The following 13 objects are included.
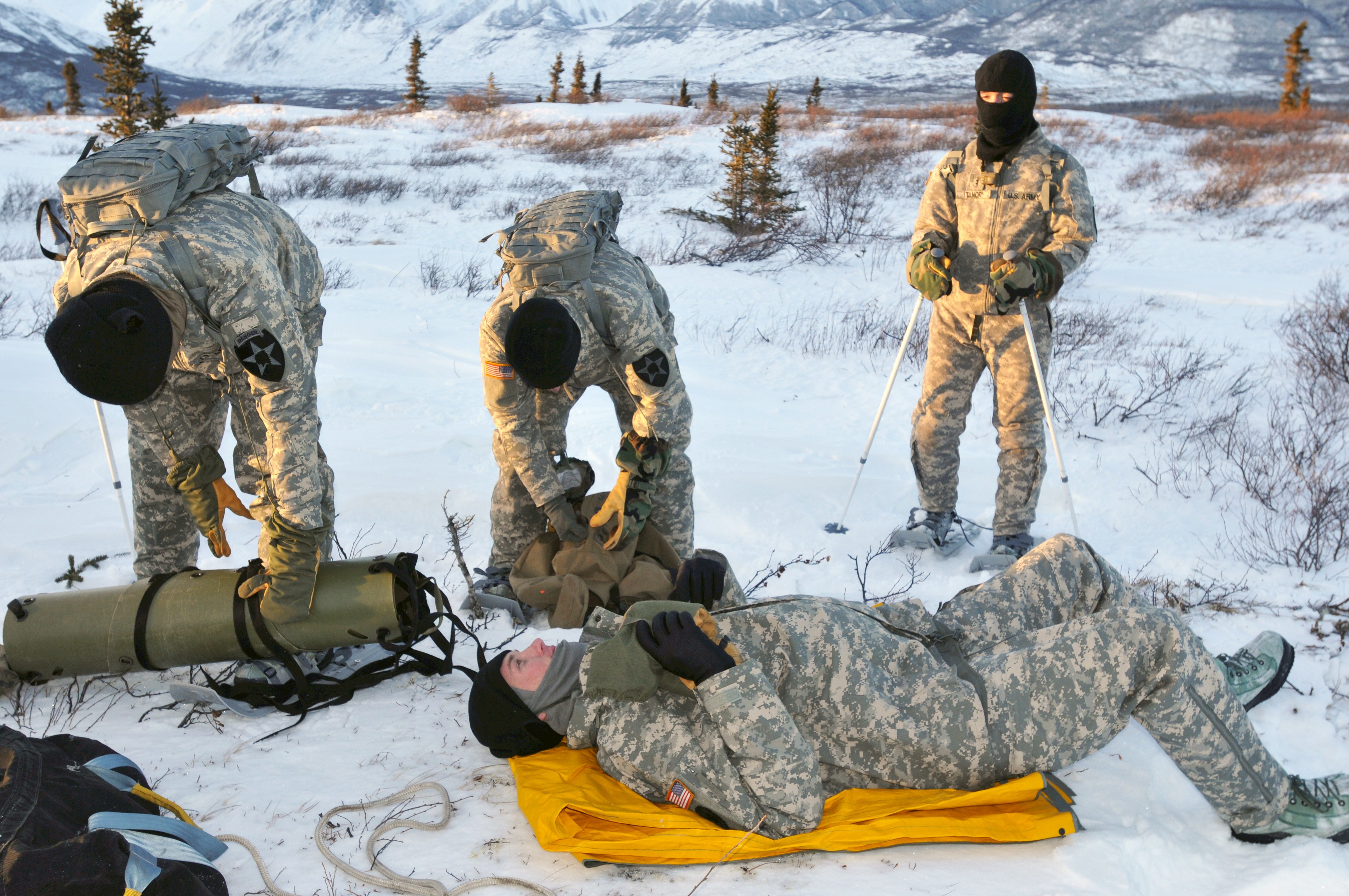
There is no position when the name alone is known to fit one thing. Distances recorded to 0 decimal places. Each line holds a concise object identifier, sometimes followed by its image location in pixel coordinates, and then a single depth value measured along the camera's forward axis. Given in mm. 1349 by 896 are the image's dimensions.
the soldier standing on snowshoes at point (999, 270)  3949
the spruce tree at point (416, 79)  40969
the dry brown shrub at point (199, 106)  32906
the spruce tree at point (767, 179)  11938
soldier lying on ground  2250
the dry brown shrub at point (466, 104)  31922
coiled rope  2076
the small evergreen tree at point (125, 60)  19094
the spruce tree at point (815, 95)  39188
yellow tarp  2186
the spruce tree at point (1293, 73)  33938
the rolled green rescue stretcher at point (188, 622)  2859
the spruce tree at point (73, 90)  37875
